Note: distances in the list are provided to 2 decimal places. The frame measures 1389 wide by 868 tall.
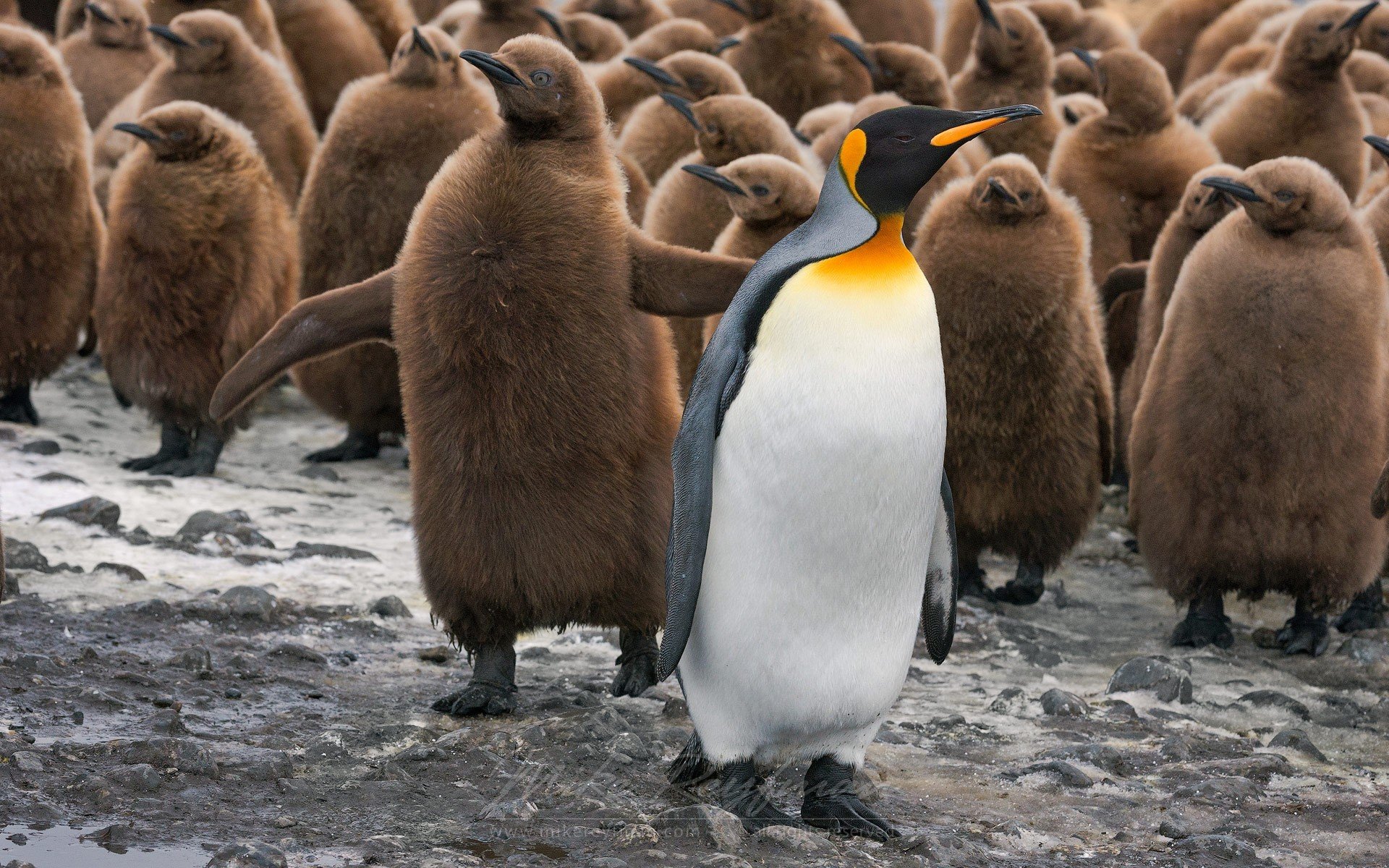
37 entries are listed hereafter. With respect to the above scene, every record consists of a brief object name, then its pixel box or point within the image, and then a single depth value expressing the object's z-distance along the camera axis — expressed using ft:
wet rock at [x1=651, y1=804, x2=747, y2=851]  19.04
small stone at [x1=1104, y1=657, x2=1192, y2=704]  26.71
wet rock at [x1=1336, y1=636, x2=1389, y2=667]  29.96
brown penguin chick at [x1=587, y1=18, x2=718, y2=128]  52.19
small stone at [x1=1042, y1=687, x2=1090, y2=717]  25.41
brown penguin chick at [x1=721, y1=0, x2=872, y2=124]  56.90
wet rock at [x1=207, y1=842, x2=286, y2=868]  16.98
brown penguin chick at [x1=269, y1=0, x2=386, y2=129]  59.36
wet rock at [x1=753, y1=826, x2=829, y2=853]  19.15
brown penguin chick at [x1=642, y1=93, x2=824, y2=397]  37.42
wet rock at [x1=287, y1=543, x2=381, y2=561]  31.35
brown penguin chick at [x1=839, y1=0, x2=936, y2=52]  69.97
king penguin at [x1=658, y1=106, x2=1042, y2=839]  19.76
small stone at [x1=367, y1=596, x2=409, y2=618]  28.40
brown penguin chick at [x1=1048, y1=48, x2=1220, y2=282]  42.65
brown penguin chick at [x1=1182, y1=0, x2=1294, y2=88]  76.79
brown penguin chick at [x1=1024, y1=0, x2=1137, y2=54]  71.56
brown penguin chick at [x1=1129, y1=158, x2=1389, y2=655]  29.55
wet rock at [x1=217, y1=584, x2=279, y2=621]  27.14
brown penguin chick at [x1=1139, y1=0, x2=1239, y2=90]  79.82
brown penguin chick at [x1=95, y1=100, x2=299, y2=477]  37.55
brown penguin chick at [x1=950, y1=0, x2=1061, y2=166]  51.67
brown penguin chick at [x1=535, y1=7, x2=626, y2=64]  64.28
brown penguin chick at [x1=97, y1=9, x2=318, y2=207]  45.27
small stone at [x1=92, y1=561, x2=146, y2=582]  28.89
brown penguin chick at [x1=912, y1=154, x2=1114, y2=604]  32.78
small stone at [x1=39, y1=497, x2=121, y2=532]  31.71
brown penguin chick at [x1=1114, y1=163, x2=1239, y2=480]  36.06
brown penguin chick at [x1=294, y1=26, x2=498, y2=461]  38.88
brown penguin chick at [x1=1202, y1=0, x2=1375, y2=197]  46.62
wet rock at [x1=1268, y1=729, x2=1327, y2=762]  24.58
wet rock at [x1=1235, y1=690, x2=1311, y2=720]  26.48
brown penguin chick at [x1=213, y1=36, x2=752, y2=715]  23.16
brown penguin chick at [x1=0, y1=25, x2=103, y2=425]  39.68
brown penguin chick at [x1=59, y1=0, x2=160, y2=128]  56.44
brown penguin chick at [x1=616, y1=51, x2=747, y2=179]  46.03
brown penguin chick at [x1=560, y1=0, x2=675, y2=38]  72.79
